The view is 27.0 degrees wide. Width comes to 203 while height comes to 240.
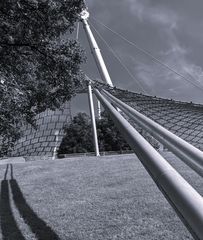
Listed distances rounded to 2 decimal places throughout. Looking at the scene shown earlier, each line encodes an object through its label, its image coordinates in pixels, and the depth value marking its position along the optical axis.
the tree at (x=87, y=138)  73.25
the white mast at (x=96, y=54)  52.94
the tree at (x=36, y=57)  12.51
